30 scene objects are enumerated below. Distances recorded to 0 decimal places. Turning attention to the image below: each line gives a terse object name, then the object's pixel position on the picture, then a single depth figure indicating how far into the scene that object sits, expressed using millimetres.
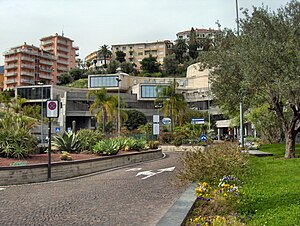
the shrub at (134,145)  22145
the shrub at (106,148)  17344
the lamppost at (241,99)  18167
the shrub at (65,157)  14366
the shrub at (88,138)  18003
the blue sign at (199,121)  37506
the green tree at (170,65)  126525
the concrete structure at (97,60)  142125
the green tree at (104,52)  137250
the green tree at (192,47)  134125
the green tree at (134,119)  77512
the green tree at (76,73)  123688
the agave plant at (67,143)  17484
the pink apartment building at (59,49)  130163
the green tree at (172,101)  51781
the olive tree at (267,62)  14445
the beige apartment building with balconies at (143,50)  143250
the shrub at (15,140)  13445
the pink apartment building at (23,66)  112312
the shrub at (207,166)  9305
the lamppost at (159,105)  53953
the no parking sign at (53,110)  13000
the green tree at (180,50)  136750
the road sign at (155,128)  30078
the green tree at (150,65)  128125
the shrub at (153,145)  26984
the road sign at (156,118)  30267
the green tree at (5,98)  82575
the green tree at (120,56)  141625
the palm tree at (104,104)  51188
